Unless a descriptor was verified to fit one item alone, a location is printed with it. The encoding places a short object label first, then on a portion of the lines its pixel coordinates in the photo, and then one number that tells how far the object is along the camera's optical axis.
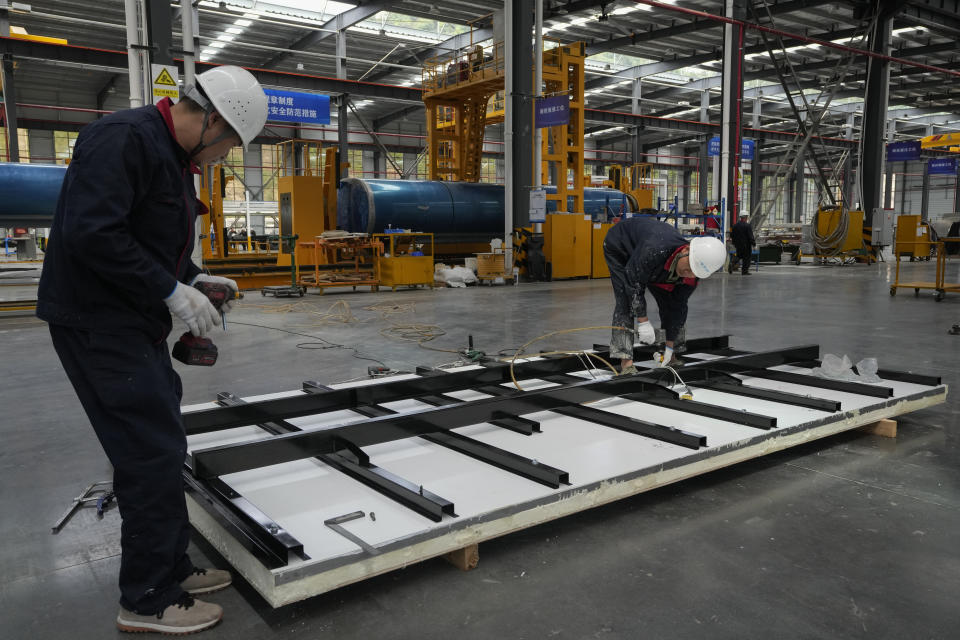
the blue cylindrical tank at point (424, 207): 14.93
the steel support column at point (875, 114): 19.91
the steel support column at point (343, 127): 20.14
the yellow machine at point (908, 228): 21.24
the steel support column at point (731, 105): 16.83
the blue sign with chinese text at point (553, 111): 13.45
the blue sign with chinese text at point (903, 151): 26.25
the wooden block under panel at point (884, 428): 3.68
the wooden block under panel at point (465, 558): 2.22
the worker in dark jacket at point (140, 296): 1.69
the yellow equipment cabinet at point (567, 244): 15.40
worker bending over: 4.16
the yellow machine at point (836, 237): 20.78
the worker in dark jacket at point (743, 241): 17.78
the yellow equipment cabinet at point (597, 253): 16.25
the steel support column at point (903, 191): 43.22
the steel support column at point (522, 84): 14.00
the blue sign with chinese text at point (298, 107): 16.28
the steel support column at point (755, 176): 31.19
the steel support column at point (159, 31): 9.10
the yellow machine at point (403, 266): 13.09
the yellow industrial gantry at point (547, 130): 15.41
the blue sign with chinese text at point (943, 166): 33.44
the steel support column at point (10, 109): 14.90
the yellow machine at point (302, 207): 14.16
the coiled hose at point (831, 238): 19.97
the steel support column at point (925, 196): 38.47
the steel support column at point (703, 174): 32.91
